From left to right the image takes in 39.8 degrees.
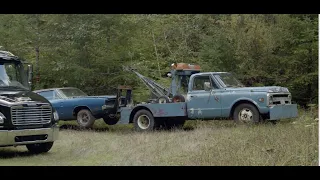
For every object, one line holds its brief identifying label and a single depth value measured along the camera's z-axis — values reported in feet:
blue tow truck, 41.37
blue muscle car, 49.60
